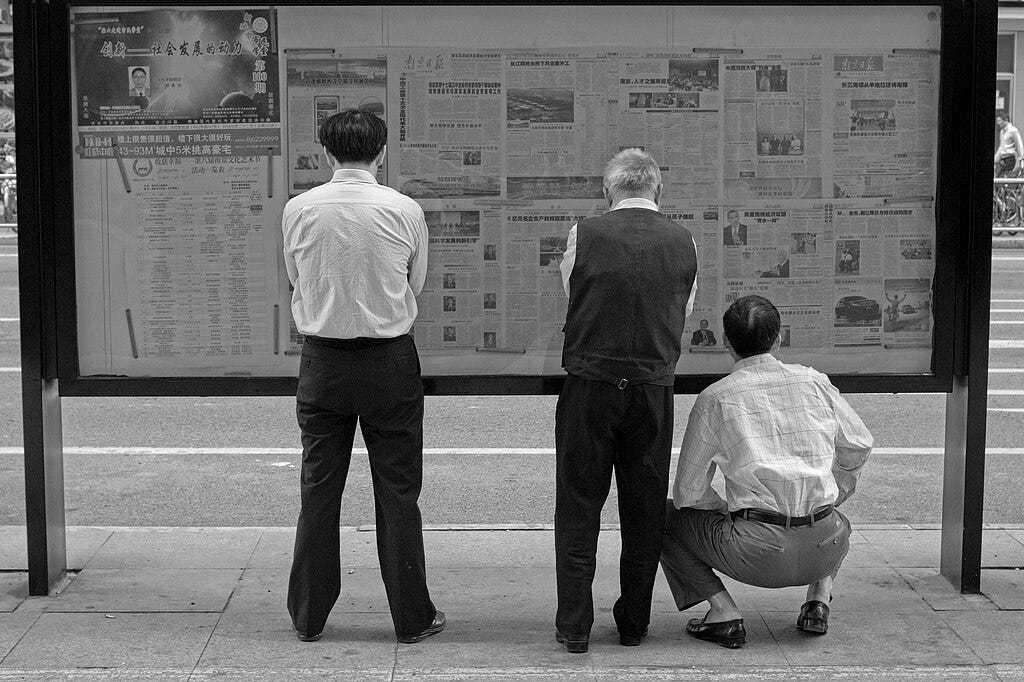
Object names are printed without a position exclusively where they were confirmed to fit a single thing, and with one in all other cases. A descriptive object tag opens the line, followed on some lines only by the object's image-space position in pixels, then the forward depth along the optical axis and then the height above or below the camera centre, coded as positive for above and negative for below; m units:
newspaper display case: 5.10 +0.25
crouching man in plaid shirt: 4.48 -0.81
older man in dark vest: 4.39 -0.49
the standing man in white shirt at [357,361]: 4.46 -0.43
